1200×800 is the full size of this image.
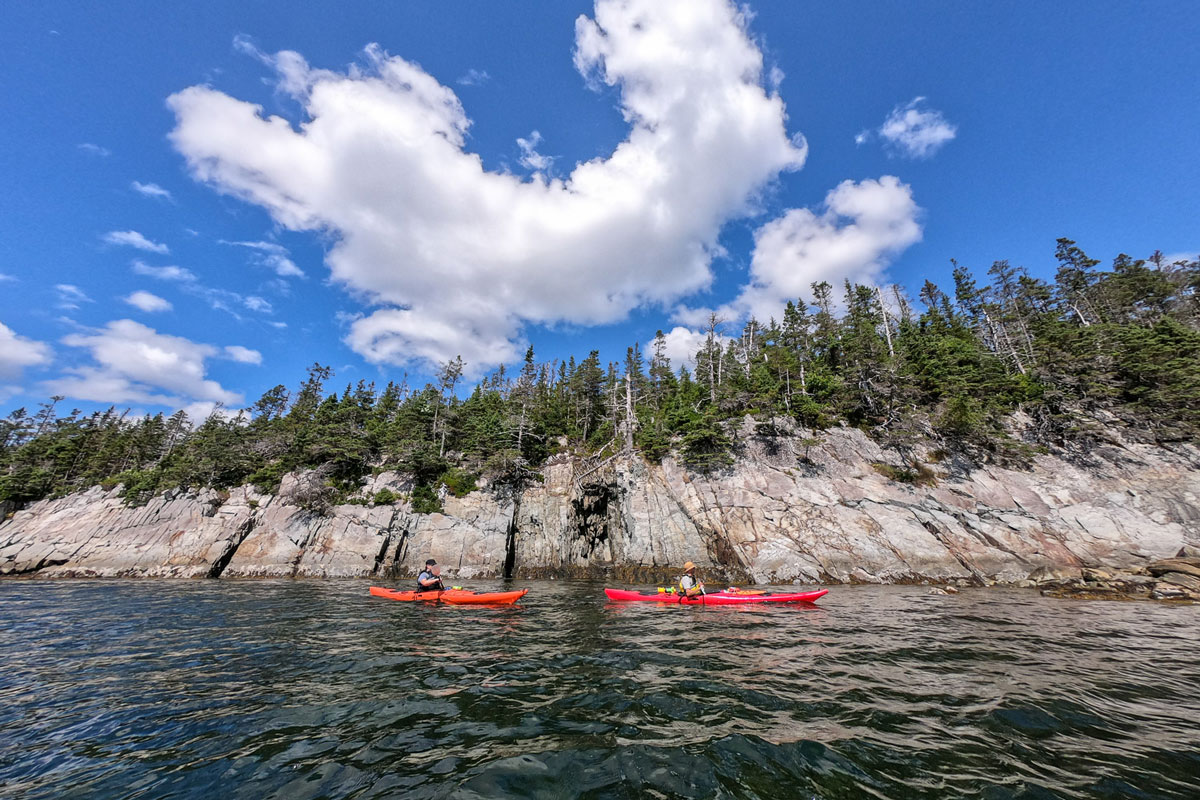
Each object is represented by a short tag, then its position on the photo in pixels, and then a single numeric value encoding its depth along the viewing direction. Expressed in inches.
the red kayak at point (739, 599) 749.9
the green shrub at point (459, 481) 1589.6
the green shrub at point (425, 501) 1520.7
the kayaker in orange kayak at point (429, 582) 767.7
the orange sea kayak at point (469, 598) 726.5
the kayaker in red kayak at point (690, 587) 770.2
